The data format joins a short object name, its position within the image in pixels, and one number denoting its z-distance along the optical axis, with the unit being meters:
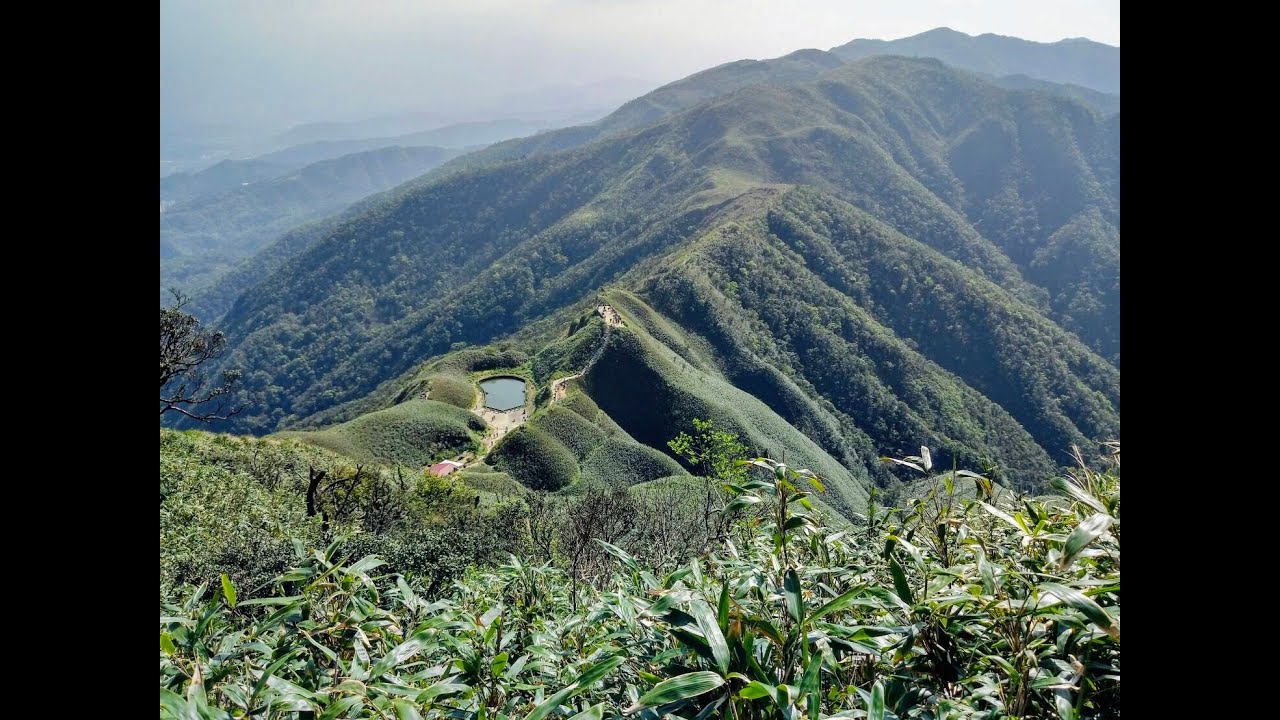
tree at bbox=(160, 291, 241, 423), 16.36
